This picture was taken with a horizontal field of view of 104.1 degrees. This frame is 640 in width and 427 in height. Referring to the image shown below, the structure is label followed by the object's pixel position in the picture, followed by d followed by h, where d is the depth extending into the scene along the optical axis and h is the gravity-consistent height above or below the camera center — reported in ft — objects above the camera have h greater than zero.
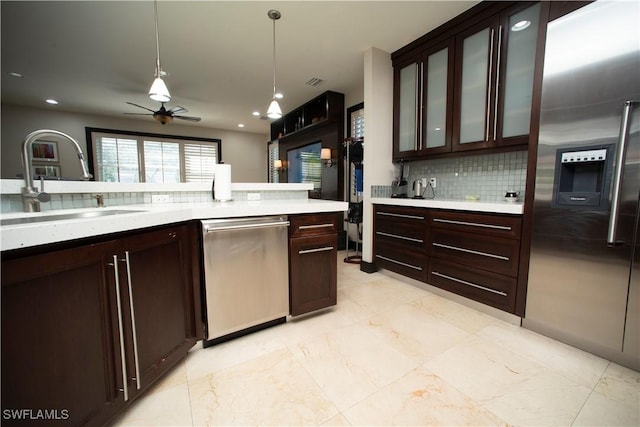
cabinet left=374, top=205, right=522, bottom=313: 6.45 -1.81
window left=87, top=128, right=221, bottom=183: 19.98 +3.02
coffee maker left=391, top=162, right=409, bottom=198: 10.67 +0.20
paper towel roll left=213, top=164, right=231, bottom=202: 6.49 +0.23
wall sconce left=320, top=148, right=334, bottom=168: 14.46 +1.95
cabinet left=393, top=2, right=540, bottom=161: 6.75 +3.37
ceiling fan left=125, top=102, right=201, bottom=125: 14.33 +4.42
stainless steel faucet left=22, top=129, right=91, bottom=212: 4.07 +0.17
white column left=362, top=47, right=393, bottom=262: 9.85 +2.63
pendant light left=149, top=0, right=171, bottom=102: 6.10 +2.47
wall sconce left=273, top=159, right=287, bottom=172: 20.58 +2.16
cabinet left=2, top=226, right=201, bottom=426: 2.60 -1.74
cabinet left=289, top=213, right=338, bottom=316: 6.24 -1.84
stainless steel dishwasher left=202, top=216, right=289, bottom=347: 5.28 -1.88
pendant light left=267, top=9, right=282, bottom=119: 7.84 +2.82
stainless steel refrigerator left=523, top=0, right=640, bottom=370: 4.69 +0.08
